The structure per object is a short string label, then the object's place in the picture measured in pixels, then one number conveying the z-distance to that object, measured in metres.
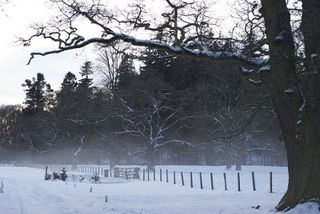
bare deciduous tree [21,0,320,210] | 12.87
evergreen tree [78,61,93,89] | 88.06
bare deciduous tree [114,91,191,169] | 54.81
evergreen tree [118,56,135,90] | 60.54
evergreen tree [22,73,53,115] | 101.44
